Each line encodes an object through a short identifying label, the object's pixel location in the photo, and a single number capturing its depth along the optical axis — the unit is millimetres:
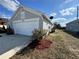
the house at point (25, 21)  7175
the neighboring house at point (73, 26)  13721
